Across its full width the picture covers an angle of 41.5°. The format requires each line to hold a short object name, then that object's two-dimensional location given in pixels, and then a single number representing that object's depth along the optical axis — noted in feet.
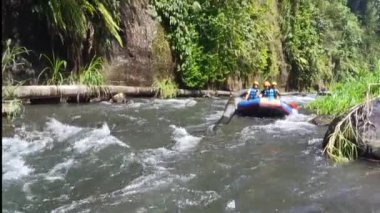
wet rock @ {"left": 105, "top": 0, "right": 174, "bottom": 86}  46.28
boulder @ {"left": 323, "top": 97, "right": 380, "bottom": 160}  24.45
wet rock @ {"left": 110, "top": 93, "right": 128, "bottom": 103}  42.33
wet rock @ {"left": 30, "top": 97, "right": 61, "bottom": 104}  37.01
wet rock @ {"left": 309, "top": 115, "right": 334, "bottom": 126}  35.55
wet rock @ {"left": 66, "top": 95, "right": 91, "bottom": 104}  39.67
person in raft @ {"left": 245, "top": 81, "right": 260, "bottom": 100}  42.65
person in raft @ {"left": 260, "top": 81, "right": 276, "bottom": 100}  42.34
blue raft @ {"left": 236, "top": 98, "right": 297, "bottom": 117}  38.86
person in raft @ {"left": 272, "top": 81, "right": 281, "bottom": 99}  42.75
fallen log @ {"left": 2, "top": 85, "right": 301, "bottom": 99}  34.55
